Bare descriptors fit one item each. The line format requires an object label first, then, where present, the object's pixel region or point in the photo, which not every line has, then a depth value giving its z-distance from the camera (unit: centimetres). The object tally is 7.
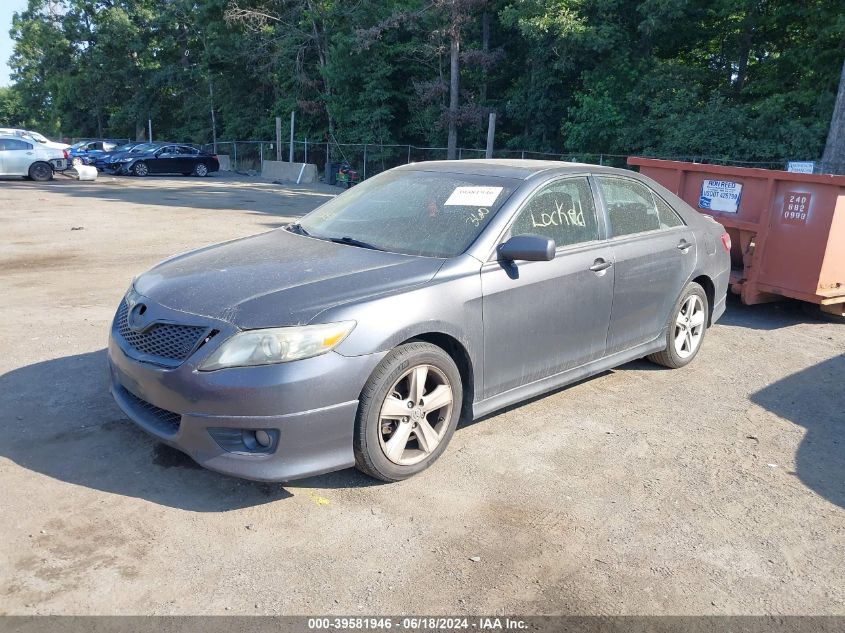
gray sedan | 346
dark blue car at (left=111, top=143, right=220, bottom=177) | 3083
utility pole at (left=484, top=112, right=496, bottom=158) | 2744
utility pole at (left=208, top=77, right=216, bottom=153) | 4775
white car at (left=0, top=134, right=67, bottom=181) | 2356
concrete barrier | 3284
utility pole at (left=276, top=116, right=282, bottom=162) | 3709
